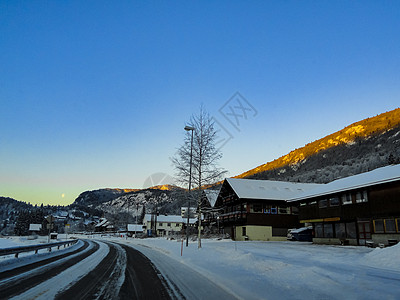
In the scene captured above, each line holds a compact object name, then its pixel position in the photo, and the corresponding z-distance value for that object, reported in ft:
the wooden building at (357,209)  78.89
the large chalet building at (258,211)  142.10
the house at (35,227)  336.47
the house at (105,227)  483.43
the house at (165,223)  339.77
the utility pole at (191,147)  83.71
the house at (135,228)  347.42
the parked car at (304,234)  131.54
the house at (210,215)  183.43
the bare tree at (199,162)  86.02
